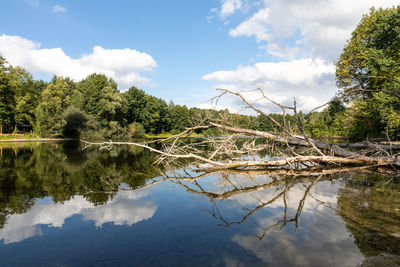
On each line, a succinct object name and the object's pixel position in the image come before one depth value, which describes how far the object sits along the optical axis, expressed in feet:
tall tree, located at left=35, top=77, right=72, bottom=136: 107.96
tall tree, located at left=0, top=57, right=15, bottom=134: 115.65
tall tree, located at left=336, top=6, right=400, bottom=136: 58.12
